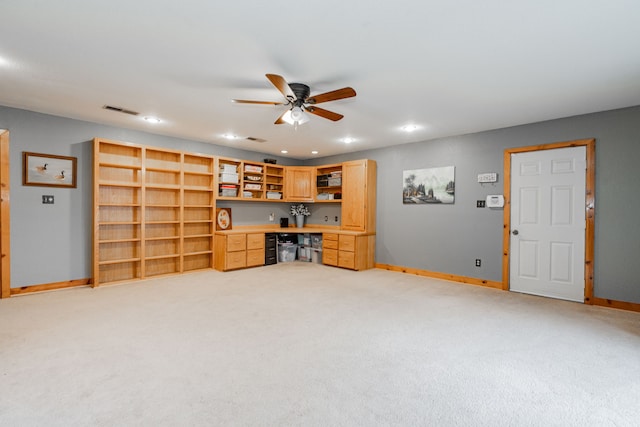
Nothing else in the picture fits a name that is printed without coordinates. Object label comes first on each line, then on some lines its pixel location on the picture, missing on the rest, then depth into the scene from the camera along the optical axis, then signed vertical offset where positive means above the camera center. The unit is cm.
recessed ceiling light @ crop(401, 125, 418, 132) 473 +132
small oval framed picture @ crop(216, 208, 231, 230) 622 -18
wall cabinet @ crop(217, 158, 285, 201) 615 +64
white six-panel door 416 -13
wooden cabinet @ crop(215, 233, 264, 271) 580 -79
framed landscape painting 536 +48
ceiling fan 273 +109
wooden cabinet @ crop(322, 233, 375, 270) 601 -79
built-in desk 586 -75
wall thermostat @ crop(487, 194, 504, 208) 478 +18
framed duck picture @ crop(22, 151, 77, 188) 420 +54
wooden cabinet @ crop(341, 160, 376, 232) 622 +33
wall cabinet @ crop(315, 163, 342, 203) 688 +62
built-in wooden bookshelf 483 -4
